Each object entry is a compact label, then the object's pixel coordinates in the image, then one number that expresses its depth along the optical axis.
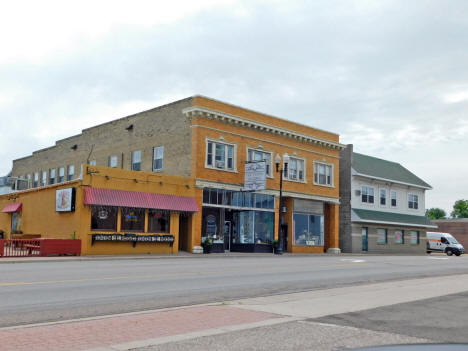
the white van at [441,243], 51.41
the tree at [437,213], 151.80
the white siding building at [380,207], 46.72
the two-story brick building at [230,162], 34.12
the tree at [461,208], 136.50
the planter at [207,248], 33.16
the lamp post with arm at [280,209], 34.72
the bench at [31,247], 26.11
